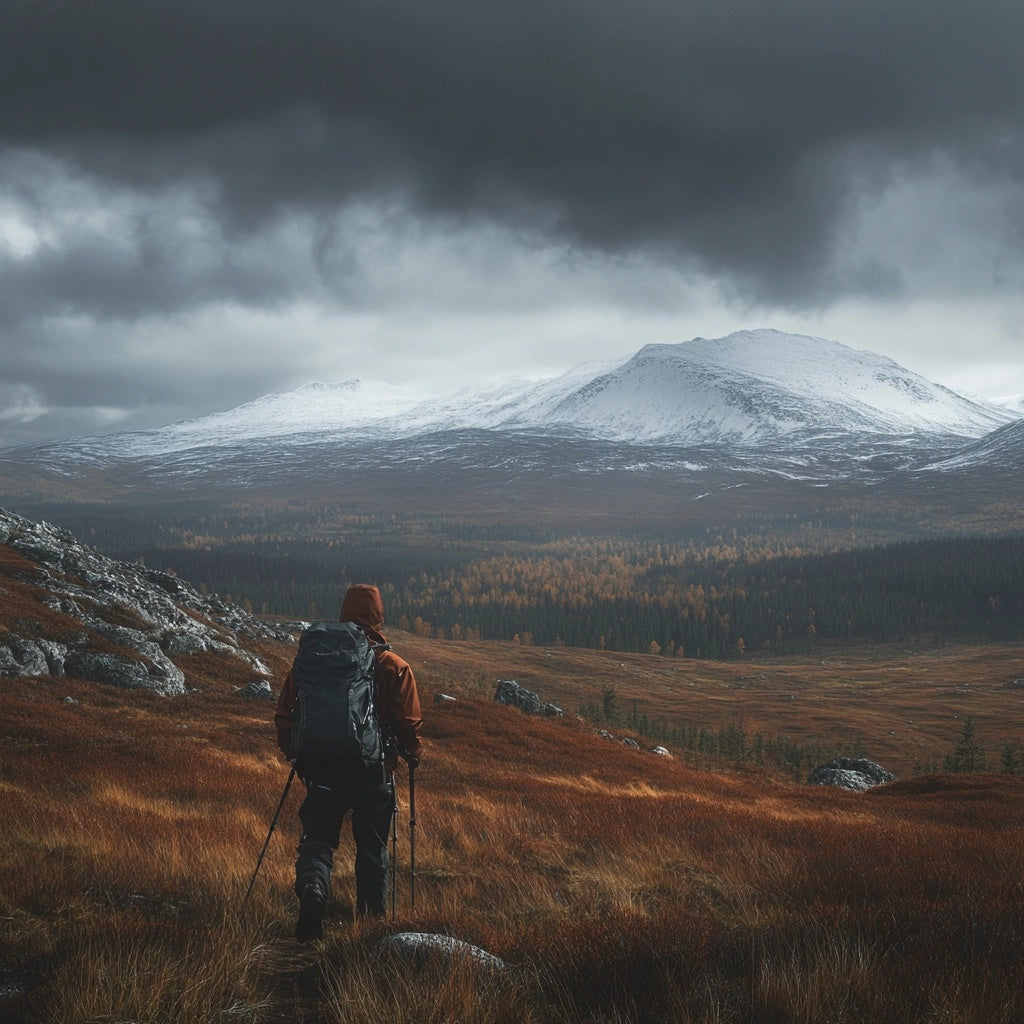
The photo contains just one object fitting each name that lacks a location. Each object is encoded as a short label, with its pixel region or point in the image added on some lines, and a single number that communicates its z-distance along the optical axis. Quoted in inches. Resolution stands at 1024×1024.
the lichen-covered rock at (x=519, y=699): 1872.5
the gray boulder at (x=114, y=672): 1129.4
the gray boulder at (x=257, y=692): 1236.5
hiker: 269.4
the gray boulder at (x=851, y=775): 1464.1
